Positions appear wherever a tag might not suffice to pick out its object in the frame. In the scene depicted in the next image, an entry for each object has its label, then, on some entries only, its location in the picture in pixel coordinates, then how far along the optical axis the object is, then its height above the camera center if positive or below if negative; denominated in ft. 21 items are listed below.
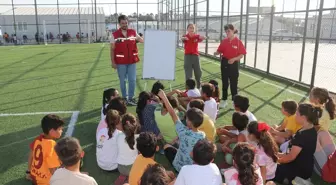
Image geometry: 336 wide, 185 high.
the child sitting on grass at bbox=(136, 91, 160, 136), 16.65 -4.34
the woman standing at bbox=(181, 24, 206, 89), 27.99 -1.61
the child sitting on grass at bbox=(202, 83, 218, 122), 17.99 -4.04
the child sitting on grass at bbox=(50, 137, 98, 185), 8.98 -3.96
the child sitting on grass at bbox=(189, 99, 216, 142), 14.58 -4.53
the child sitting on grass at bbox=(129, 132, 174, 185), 10.14 -4.09
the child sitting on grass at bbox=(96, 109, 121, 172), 13.05 -4.72
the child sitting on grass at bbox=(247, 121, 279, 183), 11.32 -4.27
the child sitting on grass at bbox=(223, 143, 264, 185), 8.91 -3.87
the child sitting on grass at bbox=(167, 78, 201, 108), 21.50 -4.22
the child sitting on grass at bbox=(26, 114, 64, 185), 11.16 -4.44
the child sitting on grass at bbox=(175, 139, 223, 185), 8.97 -4.02
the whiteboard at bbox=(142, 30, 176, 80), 27.04 -2.01
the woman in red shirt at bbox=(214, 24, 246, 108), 23.82 -1.88
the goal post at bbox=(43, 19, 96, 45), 134.31 +0.00
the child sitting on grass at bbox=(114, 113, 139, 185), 12.28 -4.63
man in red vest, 23.66 -1.57
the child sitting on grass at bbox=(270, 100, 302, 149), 15.23 -4.47
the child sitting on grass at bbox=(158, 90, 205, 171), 12.05 -4.05
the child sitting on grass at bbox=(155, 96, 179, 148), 15.47 -4.77
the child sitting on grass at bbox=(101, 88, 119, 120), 17.63 -3.60
